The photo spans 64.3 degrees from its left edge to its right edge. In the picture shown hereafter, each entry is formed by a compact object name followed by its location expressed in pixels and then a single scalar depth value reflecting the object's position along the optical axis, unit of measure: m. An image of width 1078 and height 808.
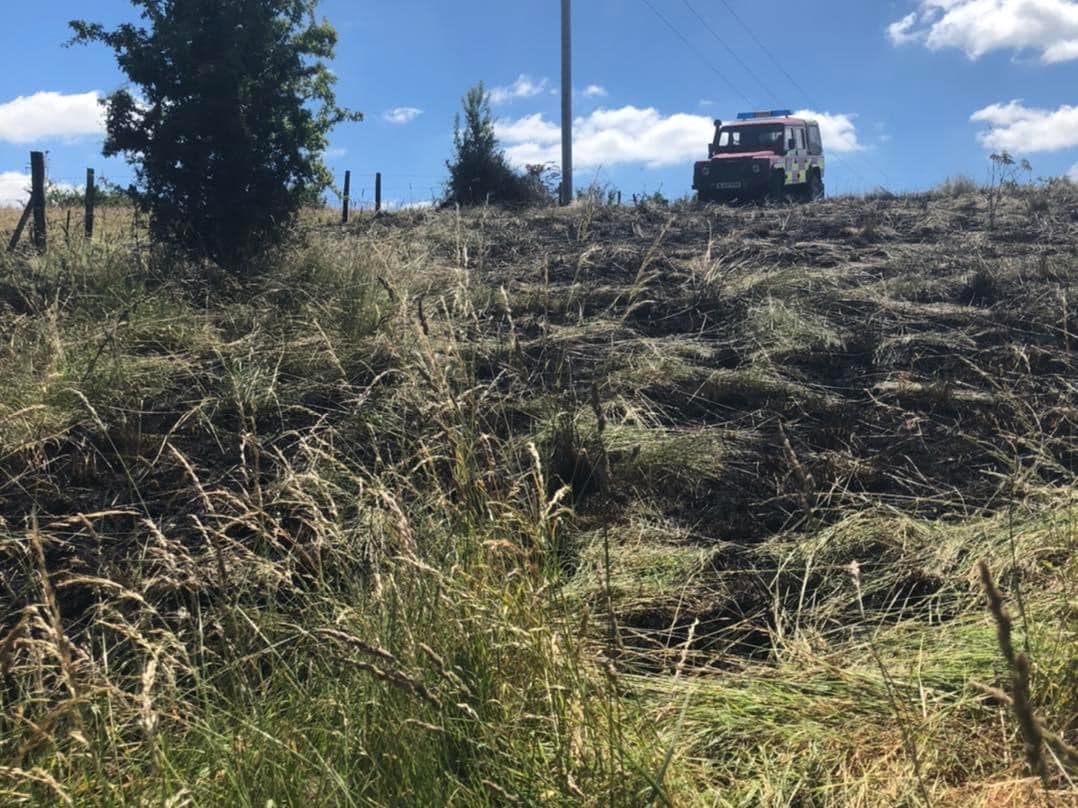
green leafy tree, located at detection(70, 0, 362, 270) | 6.14
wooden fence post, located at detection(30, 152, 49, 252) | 7.67
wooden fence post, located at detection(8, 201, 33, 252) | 7.69
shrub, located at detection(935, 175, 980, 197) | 11.14
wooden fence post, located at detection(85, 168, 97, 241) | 9.15
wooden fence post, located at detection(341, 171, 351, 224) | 11.94
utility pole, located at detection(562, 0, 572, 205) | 16.75
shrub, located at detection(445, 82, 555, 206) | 15.45
